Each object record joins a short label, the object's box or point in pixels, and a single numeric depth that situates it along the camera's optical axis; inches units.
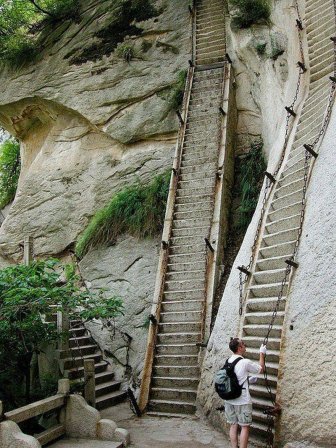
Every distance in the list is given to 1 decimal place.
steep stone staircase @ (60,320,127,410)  374.0
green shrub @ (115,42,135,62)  621.9
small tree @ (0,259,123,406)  290.8
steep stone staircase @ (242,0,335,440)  259.0
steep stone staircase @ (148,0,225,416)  343.9
